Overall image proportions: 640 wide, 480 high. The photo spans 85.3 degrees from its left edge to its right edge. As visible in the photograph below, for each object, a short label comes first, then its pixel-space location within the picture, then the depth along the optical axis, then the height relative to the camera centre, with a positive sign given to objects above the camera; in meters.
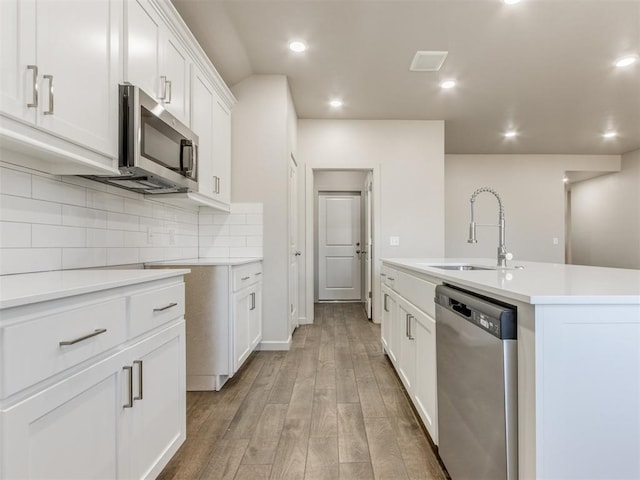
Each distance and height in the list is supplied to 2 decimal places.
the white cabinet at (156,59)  1.60 +0.98
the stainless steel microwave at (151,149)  1.54 +0.47
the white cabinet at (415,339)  1.63 -0.56
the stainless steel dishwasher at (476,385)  0.94 -0.45
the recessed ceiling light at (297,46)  2.80 +1.62
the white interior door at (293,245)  3.59 -0.02
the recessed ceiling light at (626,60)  3.02 +1.61
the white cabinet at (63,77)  1.04 +0.58
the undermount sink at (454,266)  2.21 -0.15
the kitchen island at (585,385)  0.85 -0.35
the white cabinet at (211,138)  2.44 +0.84
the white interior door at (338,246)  6.15 -0.05
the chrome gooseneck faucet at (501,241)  1.98 +0.01
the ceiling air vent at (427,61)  2.94 +1.60
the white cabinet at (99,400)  0.75 -0.43
